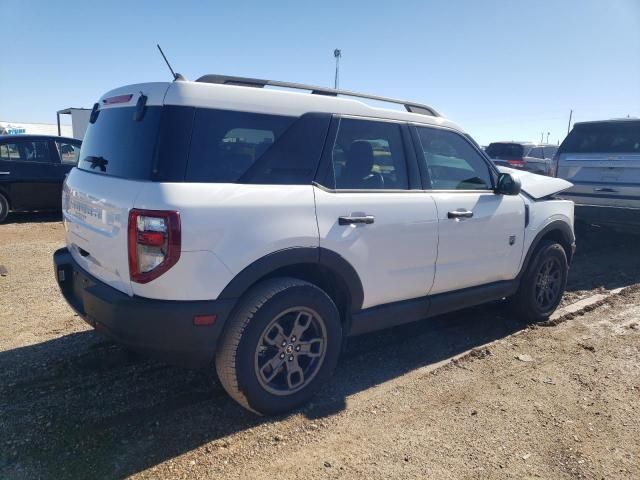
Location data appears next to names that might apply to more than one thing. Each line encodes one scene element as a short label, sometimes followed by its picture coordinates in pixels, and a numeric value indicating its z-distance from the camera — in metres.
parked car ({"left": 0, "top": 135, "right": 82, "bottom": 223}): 9.20
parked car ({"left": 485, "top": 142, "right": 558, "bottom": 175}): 17.72
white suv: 2.61
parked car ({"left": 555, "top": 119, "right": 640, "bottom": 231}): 7.30
